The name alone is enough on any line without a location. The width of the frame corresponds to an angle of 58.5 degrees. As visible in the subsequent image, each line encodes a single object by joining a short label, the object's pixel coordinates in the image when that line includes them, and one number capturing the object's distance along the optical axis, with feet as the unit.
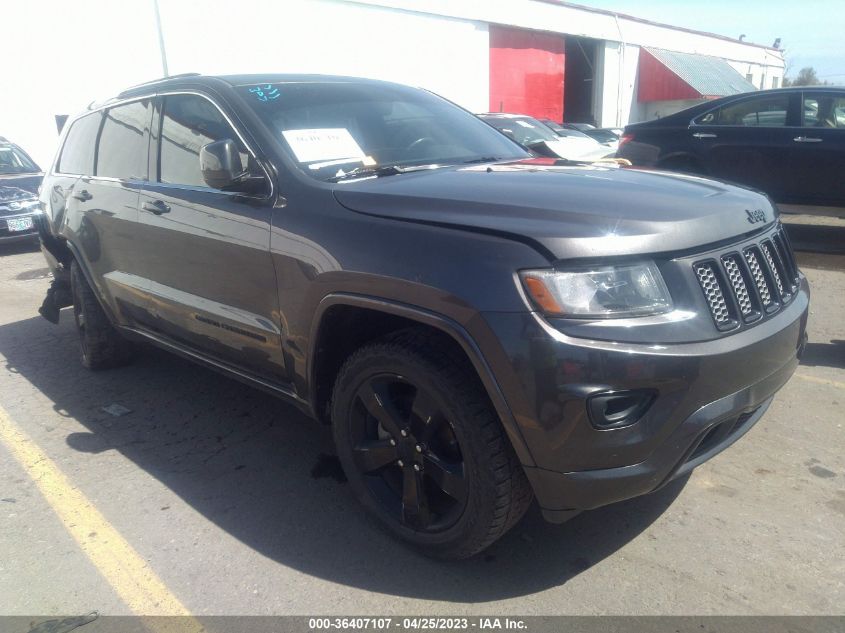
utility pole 52.37
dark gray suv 7.57
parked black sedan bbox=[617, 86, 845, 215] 25.85
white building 49.60
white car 40.70
